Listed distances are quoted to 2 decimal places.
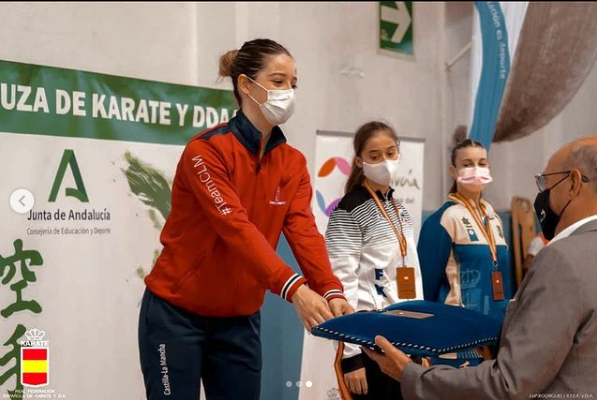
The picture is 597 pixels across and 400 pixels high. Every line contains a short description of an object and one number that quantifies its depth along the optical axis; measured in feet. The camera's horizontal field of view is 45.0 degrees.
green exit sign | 19.36
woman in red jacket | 6.57
